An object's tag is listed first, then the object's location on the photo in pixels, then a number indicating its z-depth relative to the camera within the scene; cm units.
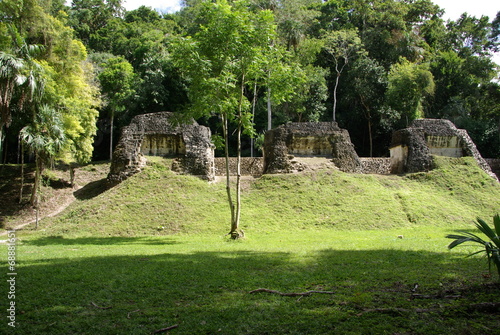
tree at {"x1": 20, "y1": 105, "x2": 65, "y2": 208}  1591
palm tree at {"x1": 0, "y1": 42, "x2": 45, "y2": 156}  1465
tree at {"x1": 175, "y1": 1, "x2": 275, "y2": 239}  1118
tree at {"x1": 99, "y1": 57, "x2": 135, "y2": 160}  2892
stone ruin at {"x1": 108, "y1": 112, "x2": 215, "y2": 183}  1819
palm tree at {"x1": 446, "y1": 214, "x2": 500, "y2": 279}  420
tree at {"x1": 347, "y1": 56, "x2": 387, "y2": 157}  3259
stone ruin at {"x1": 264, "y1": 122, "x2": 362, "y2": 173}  1905
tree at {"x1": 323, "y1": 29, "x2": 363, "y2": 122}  3275
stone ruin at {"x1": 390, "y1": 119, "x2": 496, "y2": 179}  2065
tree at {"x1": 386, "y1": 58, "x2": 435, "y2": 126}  2958
